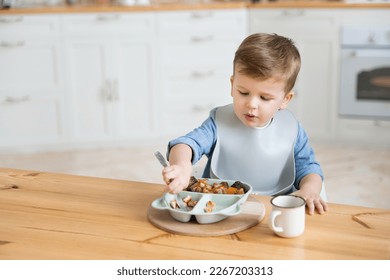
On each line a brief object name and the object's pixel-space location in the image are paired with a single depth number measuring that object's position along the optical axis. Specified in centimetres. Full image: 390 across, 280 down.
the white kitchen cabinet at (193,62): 398
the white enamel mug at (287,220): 112
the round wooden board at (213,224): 114
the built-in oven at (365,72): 378
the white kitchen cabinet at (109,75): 391
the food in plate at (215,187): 127
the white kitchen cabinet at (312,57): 391
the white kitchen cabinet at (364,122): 376
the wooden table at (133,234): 106
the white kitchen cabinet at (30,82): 387
